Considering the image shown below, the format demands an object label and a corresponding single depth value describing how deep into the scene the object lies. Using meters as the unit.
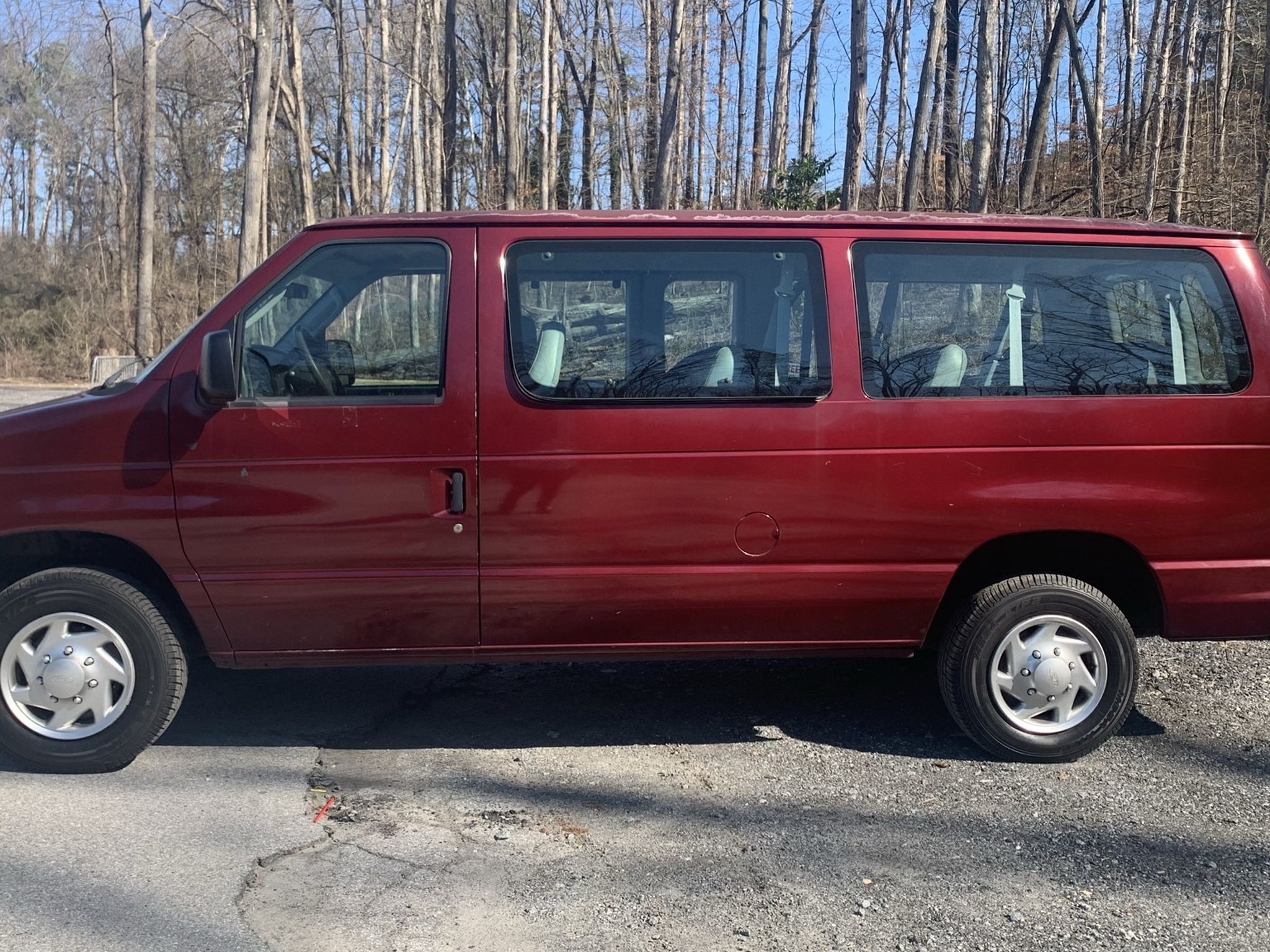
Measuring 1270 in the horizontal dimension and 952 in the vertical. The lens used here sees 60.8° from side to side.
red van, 4.16
